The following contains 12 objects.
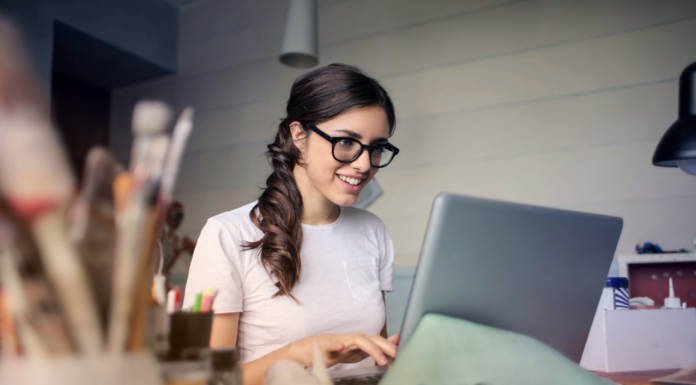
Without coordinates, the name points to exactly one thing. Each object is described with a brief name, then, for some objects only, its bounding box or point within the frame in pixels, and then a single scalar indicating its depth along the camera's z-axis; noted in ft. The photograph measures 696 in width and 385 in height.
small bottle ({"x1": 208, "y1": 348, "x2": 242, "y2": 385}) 1.48
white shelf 5.56
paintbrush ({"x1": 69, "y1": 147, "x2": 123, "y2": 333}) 1.01
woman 3.69
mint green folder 1.71
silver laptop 1.85
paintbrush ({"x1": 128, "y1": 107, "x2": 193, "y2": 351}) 1.03
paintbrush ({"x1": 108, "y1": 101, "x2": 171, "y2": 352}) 1.00
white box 3.43
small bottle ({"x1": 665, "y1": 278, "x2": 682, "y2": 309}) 3.95
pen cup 1.49
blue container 3.86
